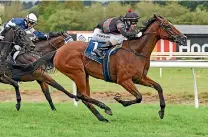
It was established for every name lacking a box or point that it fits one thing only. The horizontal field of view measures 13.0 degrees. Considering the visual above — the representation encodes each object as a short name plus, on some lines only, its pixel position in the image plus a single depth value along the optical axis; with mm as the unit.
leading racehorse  14574
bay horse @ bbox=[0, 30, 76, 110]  16474
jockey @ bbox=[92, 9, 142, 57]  14882
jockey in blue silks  17351
